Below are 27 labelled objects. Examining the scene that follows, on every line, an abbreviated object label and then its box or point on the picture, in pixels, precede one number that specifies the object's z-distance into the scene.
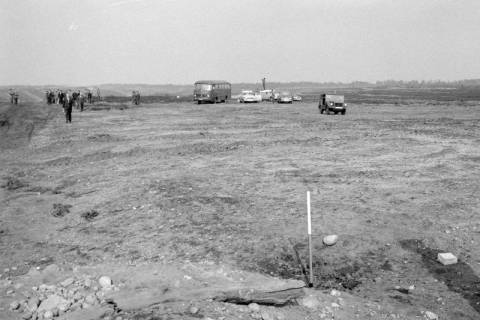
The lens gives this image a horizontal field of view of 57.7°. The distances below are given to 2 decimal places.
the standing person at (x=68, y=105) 27.19
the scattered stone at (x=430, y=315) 5.69
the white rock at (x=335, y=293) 6.13
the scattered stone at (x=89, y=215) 9.49
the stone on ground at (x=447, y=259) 6.99
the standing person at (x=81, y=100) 37.56
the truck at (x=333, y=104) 34.50
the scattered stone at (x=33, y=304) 5.55
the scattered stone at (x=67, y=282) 6.18
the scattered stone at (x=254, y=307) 5.51
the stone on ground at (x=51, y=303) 5.52
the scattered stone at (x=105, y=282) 6.17
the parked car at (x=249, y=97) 54.88
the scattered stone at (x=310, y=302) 5.77
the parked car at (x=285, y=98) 54.75
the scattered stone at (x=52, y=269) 6.86
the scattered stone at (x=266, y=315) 5.37
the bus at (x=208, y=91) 52.00
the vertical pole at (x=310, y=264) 6.38
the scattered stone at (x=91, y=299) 5.67
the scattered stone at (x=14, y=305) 5.59
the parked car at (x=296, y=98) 61.25
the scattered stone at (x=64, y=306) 5.50
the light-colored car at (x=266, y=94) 60.07
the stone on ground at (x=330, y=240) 7.71
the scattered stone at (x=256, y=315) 5.38
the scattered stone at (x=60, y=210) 9.82
